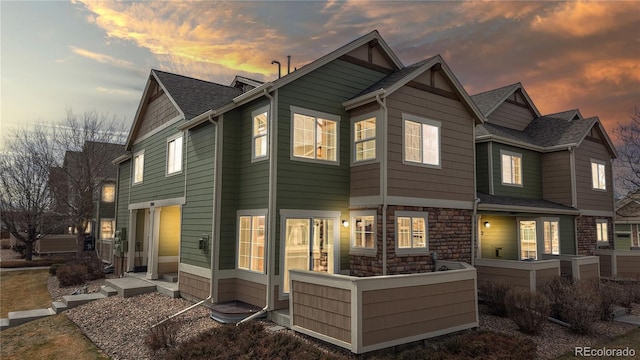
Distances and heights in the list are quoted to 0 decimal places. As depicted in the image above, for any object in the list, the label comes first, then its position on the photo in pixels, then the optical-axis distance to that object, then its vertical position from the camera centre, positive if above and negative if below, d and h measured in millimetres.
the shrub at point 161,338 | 7562 -2429
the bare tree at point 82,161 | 24953 +3658
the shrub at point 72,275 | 16422 -2595
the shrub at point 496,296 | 10078 -2050
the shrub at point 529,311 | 8859 -2114
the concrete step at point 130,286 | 12828 -2426
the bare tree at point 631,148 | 24062 +4659
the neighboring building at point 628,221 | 25812 -37
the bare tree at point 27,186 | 24656 +1873
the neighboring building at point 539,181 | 15555 +1716
